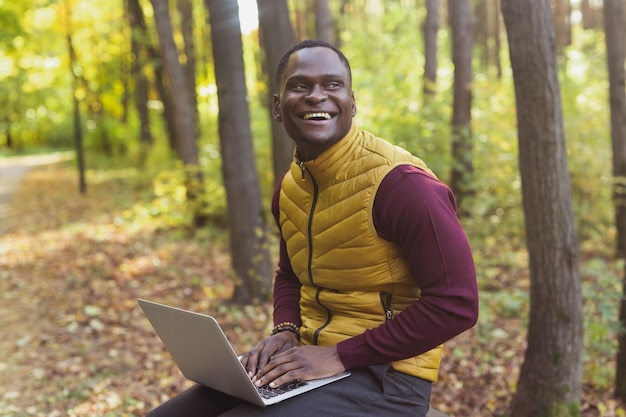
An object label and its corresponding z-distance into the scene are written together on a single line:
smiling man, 2.19
